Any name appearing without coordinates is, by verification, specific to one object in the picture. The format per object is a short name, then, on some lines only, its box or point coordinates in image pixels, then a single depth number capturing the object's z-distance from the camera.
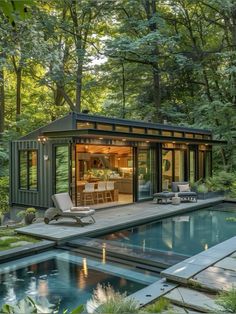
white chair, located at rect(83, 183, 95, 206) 12.58
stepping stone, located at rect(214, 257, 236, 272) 5.42
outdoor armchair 13.63
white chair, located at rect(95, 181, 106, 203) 13.09
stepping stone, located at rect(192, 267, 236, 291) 4.54
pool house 10.99
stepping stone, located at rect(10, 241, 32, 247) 7.27
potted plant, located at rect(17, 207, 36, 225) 9.71
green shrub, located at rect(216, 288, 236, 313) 3.48
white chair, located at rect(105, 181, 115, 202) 13.51
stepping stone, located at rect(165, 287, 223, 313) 3.94
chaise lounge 9.15
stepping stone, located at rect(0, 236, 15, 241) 7.75
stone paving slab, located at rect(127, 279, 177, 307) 4.25
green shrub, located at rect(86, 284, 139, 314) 3.48
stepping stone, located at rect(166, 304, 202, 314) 3.85
